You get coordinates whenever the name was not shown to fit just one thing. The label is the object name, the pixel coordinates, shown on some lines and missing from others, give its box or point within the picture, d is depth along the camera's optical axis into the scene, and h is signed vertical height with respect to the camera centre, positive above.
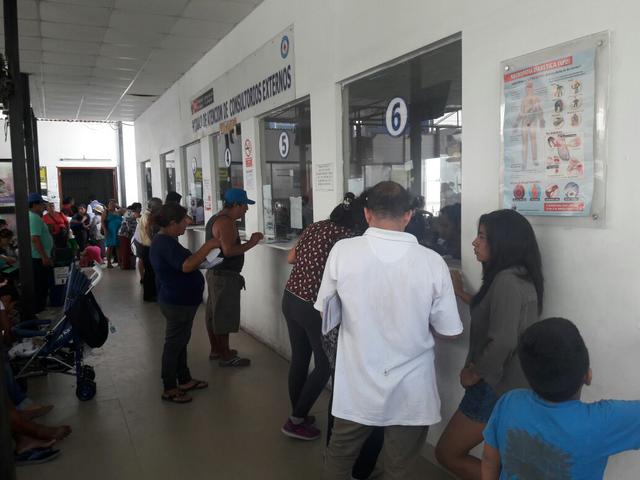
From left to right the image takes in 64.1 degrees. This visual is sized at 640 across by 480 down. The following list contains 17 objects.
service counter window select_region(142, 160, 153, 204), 10.42 +0.29
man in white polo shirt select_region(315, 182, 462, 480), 1.77 -0.48
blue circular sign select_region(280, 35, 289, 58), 4.02 +1.14
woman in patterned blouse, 2.54 -0.63
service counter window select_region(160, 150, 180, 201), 8.43 +0.38
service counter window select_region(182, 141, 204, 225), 7.04 +0.16
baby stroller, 3.45 -0.99
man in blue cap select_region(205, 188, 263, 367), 3.79 -0.71
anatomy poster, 1.83 +0.19
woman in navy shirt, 3.28 -0.60
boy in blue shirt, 1.19 -0.55
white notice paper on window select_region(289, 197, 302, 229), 4.34 -0.18
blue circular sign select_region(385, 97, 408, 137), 3.05 +0.43
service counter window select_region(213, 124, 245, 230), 5.44 +0.35
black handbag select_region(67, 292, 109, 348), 3.43 -0.86
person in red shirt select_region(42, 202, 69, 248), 7.78 -0.49
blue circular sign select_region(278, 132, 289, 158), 4.52 +0.41
